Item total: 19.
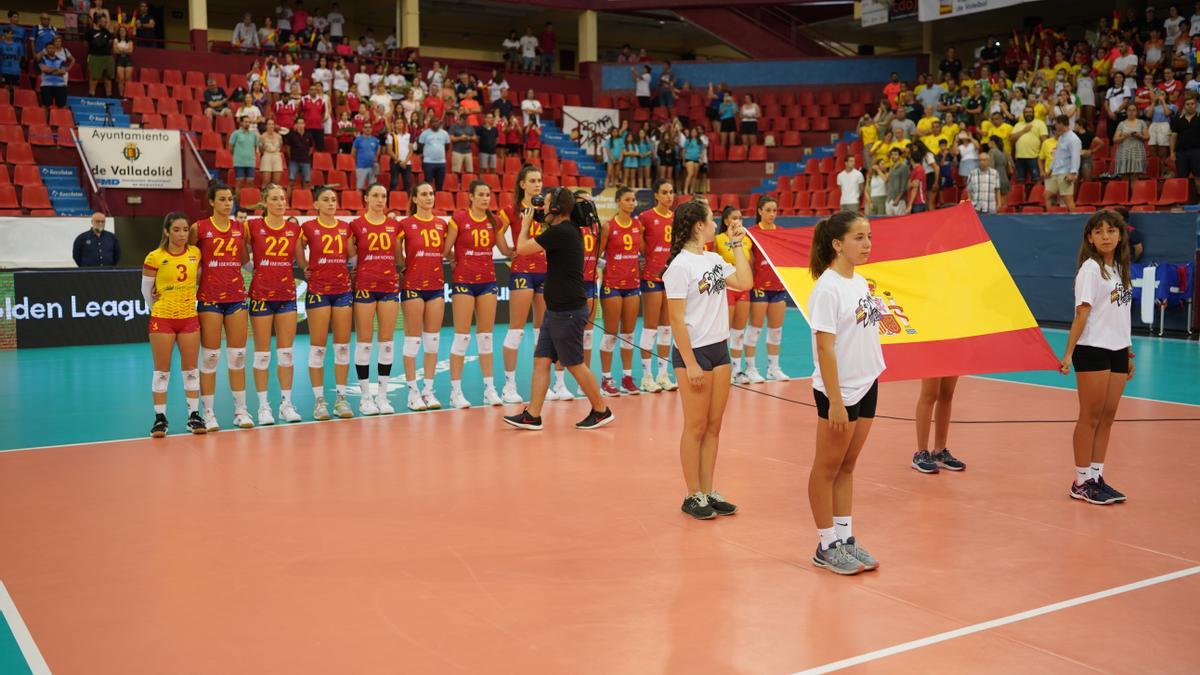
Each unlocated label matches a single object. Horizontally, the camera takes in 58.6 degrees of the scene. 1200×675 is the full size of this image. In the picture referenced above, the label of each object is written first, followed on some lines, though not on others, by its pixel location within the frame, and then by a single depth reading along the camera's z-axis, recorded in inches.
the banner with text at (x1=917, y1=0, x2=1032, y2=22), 1059.9
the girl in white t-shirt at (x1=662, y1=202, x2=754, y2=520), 261.0
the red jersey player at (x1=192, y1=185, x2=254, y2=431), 378.3
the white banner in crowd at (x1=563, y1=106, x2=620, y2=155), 1206.9
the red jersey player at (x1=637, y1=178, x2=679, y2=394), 464.1
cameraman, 366.9
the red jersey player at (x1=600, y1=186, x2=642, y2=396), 456.4
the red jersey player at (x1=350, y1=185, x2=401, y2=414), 410.9
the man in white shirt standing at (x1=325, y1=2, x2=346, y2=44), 1151.6
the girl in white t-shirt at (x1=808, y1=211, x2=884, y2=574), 218.1
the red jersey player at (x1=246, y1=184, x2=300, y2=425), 390.3
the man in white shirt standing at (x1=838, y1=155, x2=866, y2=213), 924.0
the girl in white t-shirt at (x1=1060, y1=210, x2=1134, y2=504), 275.6
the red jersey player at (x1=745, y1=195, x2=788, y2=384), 490.0
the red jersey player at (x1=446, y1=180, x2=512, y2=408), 424.8
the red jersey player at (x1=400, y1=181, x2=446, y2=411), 418.3
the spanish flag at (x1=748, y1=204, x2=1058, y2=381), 309.3
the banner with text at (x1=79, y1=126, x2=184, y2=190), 808.3
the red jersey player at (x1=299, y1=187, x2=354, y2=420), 399.2
